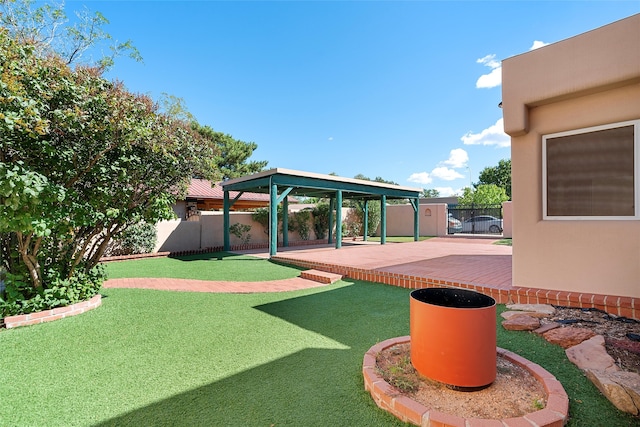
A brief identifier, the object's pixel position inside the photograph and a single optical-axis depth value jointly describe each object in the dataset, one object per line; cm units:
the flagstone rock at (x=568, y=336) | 328
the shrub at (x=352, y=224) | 2014
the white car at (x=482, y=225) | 2075
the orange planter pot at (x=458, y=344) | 229
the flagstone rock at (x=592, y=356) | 274
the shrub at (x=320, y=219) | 1733
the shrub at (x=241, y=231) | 1415
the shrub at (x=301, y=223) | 1662
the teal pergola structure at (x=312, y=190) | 1055
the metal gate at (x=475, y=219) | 2075
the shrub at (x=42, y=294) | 429
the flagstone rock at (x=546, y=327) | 362
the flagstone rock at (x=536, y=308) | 429
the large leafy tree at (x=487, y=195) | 2888
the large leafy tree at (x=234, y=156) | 2698
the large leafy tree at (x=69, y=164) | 363
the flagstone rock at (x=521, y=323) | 376
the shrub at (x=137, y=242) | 1084
